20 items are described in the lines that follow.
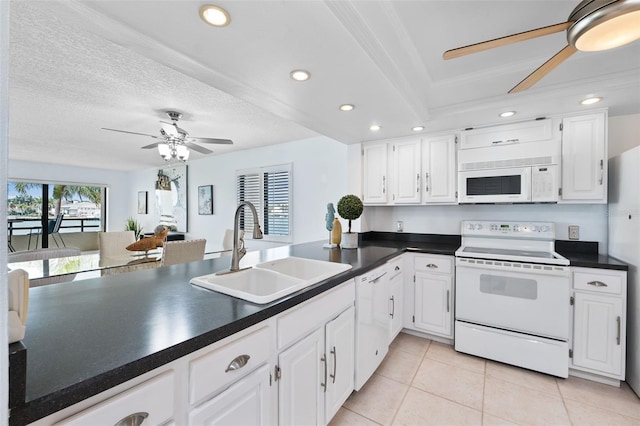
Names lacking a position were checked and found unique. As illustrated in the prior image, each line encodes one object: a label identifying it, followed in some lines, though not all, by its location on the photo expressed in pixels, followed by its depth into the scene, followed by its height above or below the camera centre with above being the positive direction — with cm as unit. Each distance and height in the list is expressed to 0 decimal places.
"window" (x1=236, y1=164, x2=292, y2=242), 433 +26
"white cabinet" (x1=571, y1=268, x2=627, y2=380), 195 -80
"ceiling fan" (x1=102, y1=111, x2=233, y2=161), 304 +84
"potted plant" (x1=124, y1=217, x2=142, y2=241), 643 -43
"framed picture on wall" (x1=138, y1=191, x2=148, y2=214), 698 +21
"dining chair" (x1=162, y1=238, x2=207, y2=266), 271 -44
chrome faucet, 158 -15
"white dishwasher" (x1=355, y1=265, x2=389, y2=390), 183 -83
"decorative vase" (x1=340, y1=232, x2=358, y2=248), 271 -28
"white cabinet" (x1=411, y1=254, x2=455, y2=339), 257 -81
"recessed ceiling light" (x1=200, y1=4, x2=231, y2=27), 114 +87
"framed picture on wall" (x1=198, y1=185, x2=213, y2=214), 538 +24
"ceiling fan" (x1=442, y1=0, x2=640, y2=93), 100 +77
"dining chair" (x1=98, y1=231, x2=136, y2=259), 368 -48
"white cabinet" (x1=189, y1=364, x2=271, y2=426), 86 -69
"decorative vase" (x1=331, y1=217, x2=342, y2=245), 273 -21
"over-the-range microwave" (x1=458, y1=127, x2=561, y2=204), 237 +40
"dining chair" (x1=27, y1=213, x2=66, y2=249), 624 -49
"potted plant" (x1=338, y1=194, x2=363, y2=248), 274 +4
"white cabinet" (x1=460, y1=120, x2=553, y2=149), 242 +78
